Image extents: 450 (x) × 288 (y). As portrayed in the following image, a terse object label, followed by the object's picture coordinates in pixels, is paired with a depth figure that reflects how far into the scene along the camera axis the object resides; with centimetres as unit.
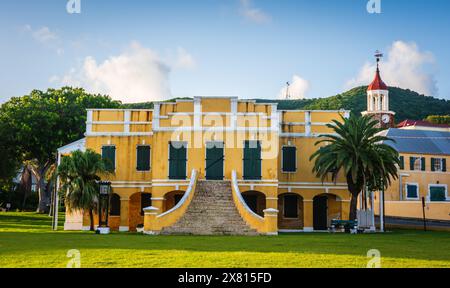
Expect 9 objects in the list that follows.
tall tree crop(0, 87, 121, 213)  5291
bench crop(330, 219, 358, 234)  3369
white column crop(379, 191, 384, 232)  3550
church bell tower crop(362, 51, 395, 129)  7512
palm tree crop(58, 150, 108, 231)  3228
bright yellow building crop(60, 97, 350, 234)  3114
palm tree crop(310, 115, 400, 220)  3369
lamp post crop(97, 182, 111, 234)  3085
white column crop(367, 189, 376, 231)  3556
